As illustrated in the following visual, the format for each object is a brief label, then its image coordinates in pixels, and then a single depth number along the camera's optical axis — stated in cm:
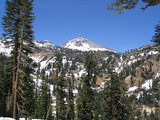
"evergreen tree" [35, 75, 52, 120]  4608
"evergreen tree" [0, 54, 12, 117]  3403
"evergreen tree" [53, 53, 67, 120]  2448
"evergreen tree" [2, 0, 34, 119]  1561
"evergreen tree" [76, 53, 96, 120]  2761
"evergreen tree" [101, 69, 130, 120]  2509
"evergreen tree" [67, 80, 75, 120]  4681
